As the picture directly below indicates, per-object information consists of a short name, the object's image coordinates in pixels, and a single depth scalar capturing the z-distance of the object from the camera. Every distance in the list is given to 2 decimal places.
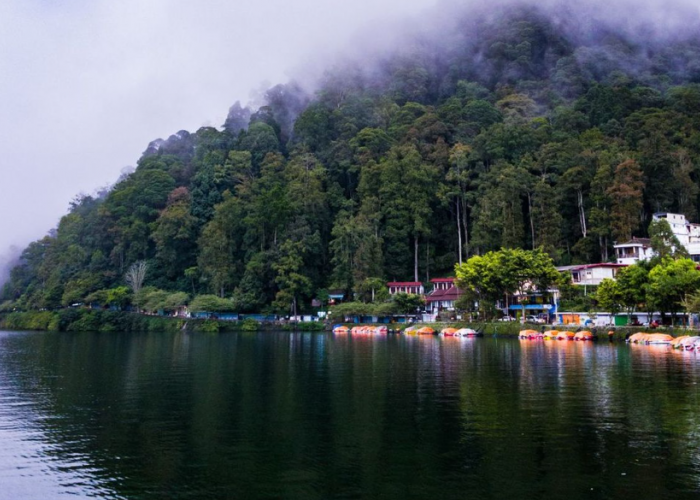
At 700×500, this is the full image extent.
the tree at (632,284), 52.12
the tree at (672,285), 47.41
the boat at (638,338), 48.16
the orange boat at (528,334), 57.31
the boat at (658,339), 46.25
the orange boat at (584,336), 53.44
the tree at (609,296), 53.81
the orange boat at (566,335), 54.42
